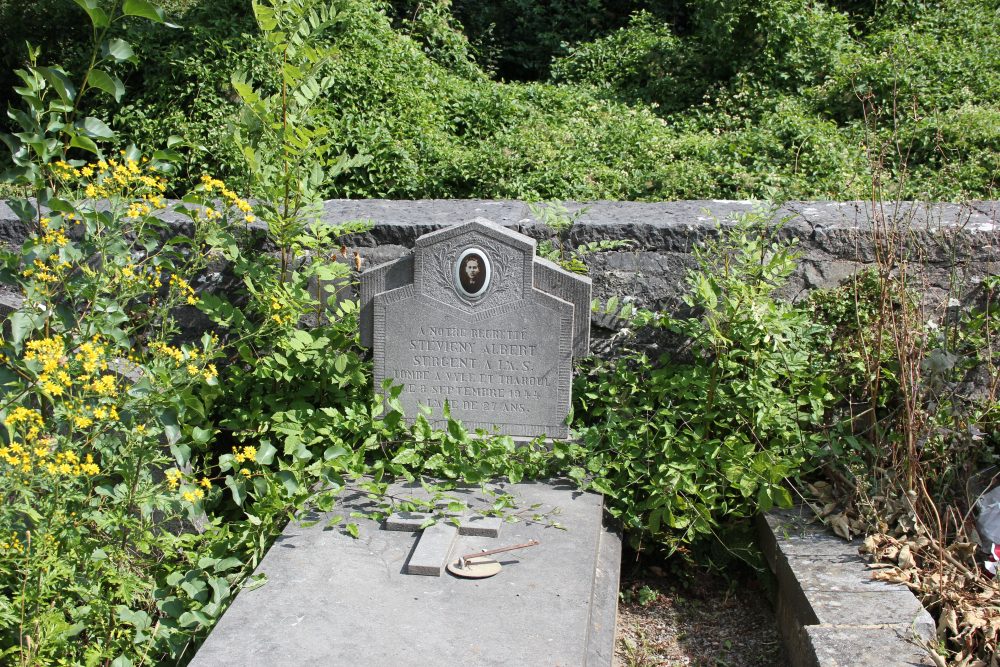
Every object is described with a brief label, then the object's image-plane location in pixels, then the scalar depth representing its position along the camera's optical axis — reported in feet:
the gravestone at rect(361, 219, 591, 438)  12.84
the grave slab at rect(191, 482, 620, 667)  8.77
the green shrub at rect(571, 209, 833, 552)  12.32
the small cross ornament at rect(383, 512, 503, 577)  10.22
